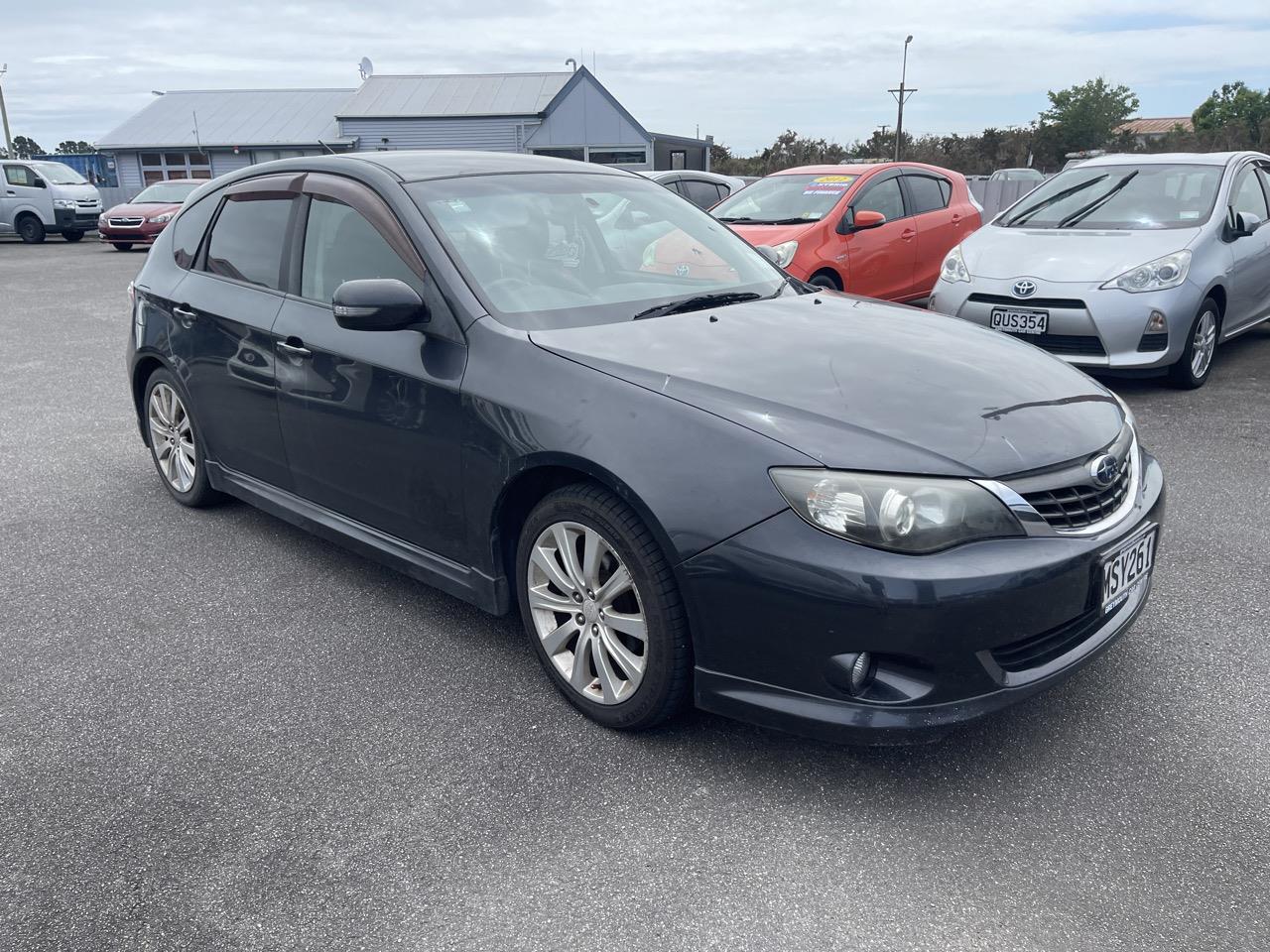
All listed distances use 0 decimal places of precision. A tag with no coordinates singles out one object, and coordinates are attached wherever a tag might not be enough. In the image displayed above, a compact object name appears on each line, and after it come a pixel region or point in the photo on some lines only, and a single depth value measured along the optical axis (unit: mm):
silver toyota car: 6320
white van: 23219
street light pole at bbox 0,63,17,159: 46062
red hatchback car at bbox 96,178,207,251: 20781
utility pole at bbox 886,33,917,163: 47191
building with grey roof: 38375
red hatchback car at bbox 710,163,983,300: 8508
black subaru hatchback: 2371
